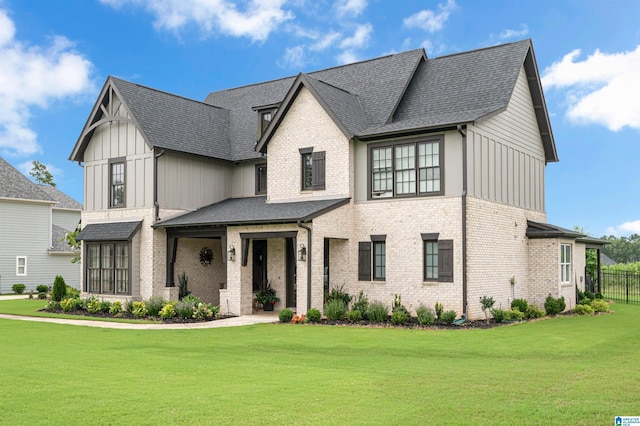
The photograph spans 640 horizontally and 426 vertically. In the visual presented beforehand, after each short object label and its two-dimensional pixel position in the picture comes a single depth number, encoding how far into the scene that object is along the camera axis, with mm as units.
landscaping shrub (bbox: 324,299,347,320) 21906
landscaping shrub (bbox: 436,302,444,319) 21356
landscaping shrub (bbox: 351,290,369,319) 22317
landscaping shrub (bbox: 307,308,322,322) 21719
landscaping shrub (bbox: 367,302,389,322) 21516
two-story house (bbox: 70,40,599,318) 22484
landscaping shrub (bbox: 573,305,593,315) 25438
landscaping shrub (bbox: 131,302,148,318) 24453
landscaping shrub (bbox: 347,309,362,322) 21594
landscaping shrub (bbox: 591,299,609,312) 26484
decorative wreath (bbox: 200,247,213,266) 28870
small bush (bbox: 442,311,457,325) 20547
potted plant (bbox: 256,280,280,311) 26219
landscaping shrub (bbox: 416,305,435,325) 20578
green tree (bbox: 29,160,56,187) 64438
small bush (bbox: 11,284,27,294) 41562
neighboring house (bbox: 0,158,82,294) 43094
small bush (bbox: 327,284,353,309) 23469
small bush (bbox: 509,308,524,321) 22125
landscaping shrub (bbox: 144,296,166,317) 24203
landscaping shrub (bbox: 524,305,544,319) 23422
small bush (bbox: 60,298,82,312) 27219
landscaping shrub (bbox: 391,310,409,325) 20797
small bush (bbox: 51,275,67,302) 28998
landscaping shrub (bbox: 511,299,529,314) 23734
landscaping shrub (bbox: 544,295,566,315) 24328
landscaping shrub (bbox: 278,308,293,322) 22000
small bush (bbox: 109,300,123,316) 25391
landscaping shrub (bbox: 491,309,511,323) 21703
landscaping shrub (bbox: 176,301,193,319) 23333
